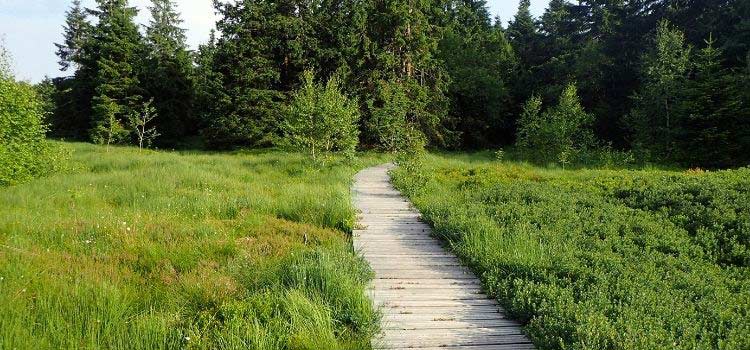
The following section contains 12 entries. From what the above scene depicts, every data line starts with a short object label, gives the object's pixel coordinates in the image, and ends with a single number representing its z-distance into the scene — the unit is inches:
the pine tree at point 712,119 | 959.0
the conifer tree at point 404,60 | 1290.6
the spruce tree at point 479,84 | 1567.4
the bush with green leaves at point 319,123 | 706.8
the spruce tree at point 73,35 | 2198.6
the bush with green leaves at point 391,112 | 1150.3
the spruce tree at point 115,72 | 1519.4
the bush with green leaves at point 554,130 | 929.5
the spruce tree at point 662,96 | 1067.9
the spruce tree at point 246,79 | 1385.3
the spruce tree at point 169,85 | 1717.5
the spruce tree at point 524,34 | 1833.2
